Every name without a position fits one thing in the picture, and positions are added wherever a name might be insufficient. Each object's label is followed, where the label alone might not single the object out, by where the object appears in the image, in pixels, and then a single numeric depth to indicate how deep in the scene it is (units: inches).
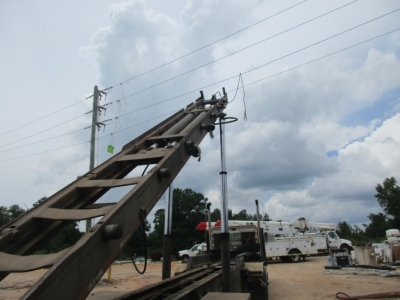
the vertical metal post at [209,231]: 391.7
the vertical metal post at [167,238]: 239.5
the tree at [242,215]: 3271.2
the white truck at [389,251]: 756.0
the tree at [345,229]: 2557.6
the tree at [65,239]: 1803.6
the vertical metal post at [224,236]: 219.8
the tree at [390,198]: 2114.1
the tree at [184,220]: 2226.9
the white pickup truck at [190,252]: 1150.3
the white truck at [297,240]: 932.6
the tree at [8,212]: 2459.5
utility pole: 599.2
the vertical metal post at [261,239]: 354.6
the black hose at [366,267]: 569.3
